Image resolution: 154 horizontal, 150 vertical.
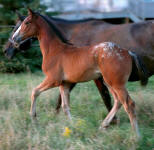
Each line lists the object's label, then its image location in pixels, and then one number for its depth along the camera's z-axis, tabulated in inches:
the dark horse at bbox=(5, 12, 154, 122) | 386.8
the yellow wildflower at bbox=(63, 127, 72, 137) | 292.0
